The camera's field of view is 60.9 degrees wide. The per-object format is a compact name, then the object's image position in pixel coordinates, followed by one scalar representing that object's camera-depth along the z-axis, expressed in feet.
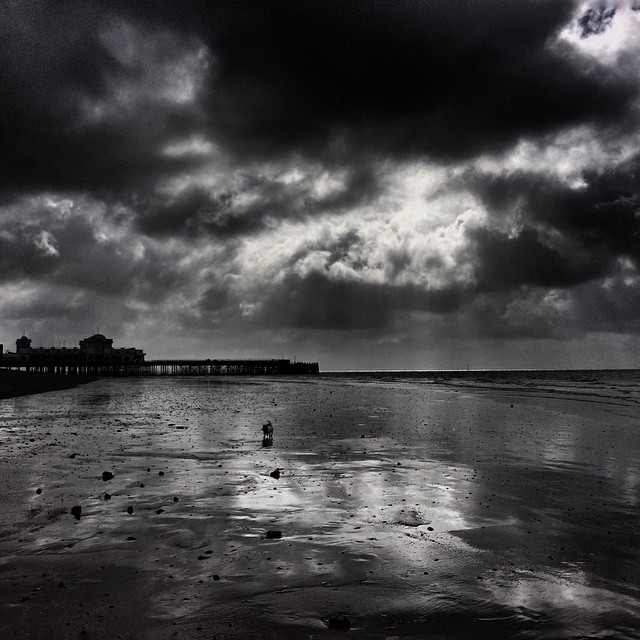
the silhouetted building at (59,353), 624.59
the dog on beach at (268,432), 62.90
